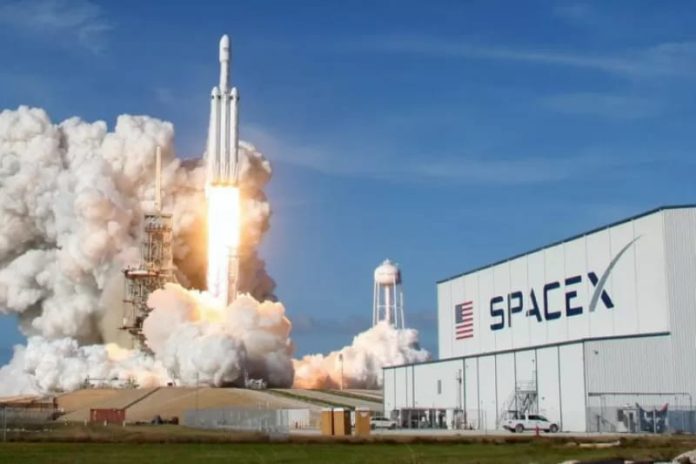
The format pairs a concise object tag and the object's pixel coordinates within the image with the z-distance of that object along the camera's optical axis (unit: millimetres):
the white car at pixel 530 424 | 64562
